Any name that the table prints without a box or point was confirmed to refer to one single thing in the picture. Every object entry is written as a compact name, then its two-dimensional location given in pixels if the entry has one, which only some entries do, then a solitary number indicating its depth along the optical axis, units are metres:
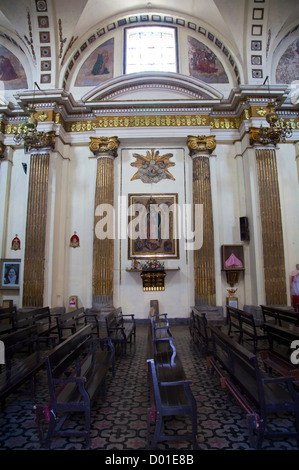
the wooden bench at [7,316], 5.15
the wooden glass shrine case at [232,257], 8.36
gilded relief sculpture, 9.16
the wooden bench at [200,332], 4.72
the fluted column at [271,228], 7.82
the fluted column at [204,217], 8.26
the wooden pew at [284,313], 4.76
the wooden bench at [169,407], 2.42
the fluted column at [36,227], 7.84
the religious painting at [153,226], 8.75
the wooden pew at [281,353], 3.50
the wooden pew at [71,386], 2.57
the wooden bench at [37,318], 5.30
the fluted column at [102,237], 8.26
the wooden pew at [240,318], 4.80
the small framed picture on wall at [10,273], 8.44
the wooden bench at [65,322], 5.14
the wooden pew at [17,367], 2.97
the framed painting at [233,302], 8.25
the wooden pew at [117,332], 5.15
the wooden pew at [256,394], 2.42
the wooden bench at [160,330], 4.33
